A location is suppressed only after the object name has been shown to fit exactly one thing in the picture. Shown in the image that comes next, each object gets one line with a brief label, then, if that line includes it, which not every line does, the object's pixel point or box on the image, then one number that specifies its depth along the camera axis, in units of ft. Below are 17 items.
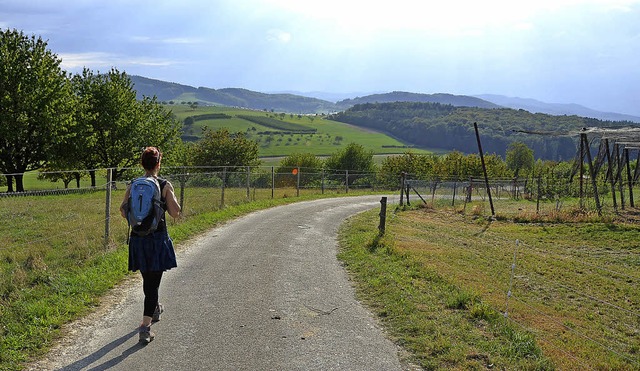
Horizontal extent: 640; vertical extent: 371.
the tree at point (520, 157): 316.81
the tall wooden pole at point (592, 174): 71.05
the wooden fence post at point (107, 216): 33.03
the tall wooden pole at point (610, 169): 75.95
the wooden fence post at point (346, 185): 114.11
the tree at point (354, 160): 291.38
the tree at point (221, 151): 212.43
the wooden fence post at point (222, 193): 57.60
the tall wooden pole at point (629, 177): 81.09
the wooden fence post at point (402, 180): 79.60
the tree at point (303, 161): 265.40
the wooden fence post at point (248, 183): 69.83
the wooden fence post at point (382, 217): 42.28
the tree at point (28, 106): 99.19
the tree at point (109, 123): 123.24
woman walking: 18.10
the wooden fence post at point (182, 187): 49.53
